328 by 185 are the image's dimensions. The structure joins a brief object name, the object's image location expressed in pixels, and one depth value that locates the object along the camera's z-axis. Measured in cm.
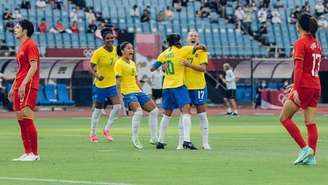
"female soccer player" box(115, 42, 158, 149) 2292
